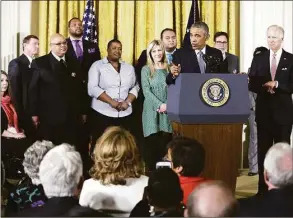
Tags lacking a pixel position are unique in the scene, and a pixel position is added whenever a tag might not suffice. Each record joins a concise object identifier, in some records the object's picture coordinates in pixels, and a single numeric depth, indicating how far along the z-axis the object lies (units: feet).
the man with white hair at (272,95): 15.76
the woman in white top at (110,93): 17.94
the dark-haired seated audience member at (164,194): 7.94
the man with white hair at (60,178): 7.98
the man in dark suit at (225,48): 19.25
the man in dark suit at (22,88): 17.97
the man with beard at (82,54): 18.35
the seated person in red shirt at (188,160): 9.96
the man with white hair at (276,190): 8.34
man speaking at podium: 14.29
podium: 13.46
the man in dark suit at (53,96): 17.30
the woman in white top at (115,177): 9.42
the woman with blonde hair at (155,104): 17.70
